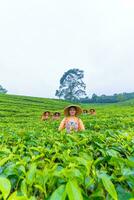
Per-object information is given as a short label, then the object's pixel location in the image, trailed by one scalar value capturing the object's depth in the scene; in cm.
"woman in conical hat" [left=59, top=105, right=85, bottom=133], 255
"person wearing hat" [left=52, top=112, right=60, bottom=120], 698
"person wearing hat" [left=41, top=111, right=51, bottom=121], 711
